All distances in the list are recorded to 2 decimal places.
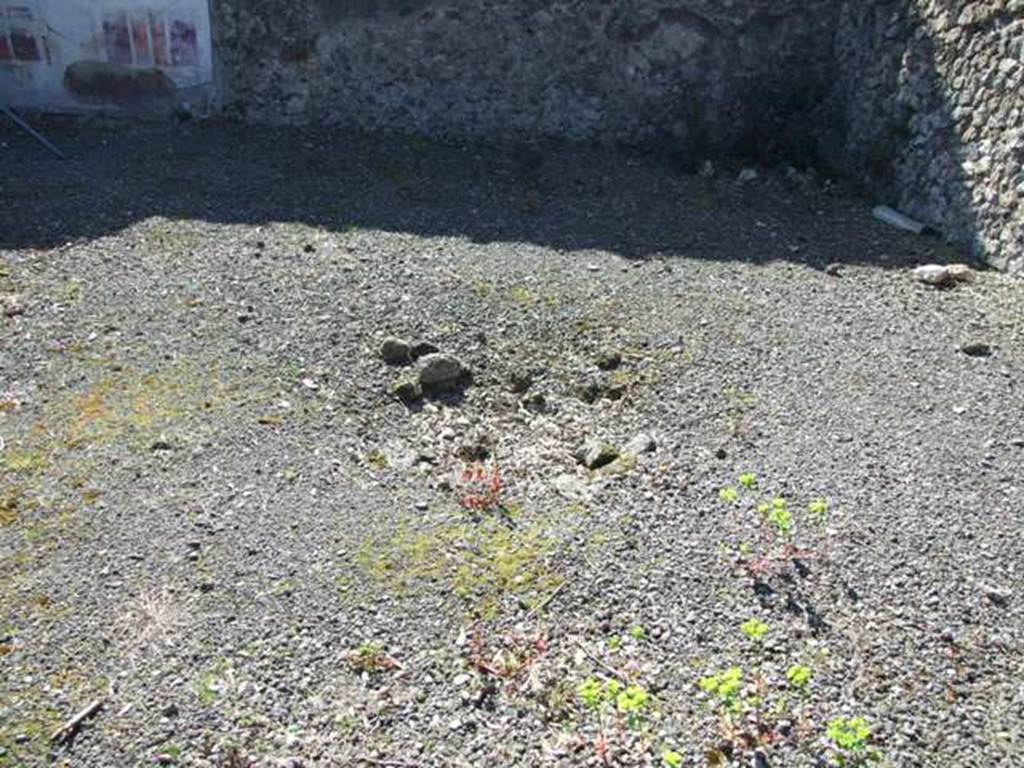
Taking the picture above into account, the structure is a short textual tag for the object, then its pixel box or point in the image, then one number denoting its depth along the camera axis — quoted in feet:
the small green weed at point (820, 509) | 12.18
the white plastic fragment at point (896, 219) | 22.21
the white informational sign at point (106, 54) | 26.16
